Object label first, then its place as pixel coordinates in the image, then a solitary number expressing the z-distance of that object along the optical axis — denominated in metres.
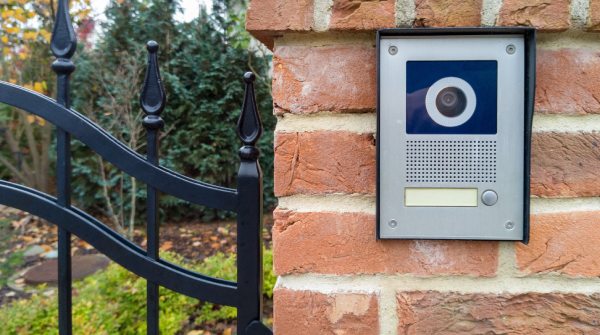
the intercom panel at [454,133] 0.62
